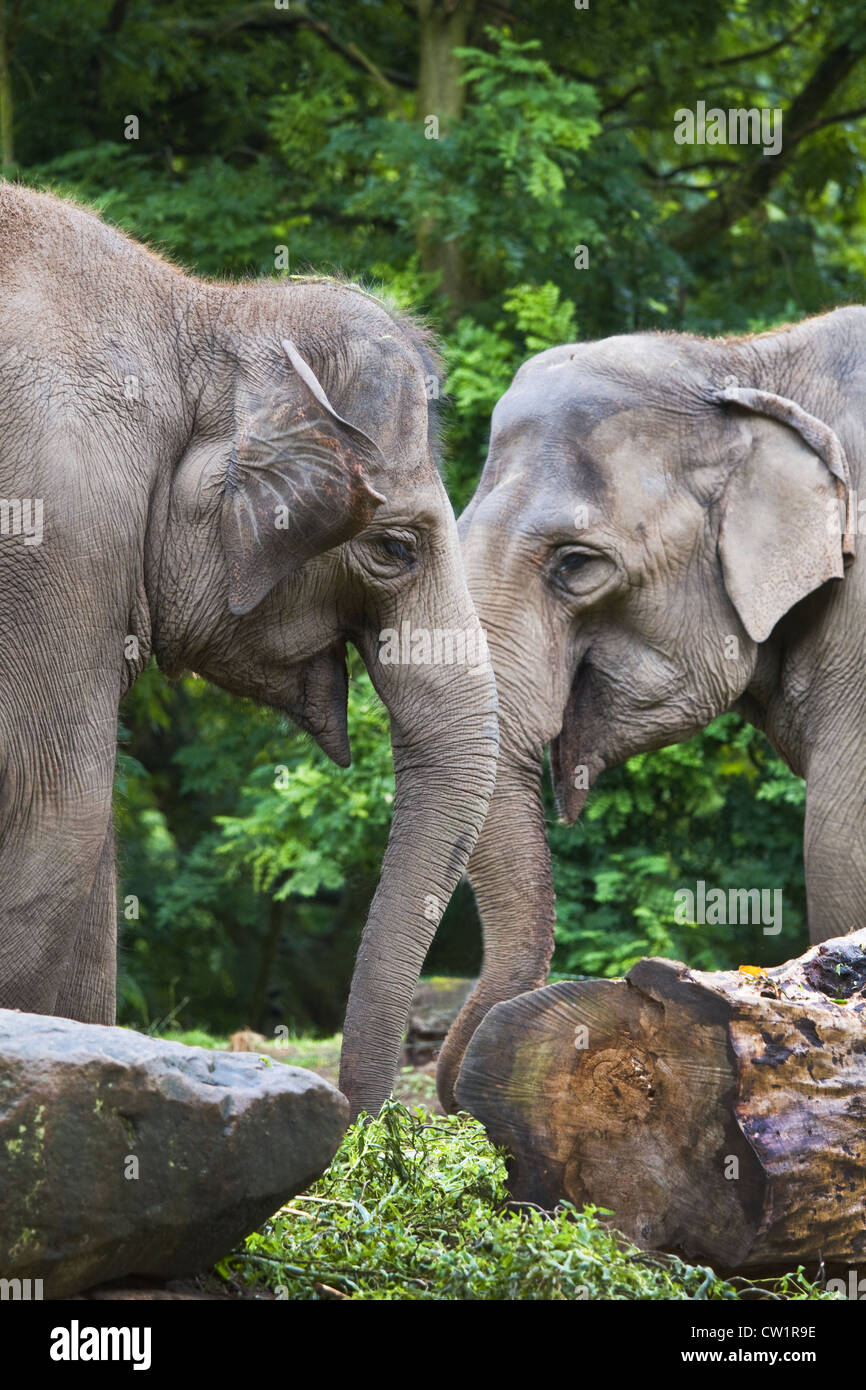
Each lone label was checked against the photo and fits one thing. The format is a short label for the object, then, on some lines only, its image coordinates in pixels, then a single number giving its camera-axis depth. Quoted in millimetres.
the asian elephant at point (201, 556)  9430
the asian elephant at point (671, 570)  12742
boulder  6824
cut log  8203
